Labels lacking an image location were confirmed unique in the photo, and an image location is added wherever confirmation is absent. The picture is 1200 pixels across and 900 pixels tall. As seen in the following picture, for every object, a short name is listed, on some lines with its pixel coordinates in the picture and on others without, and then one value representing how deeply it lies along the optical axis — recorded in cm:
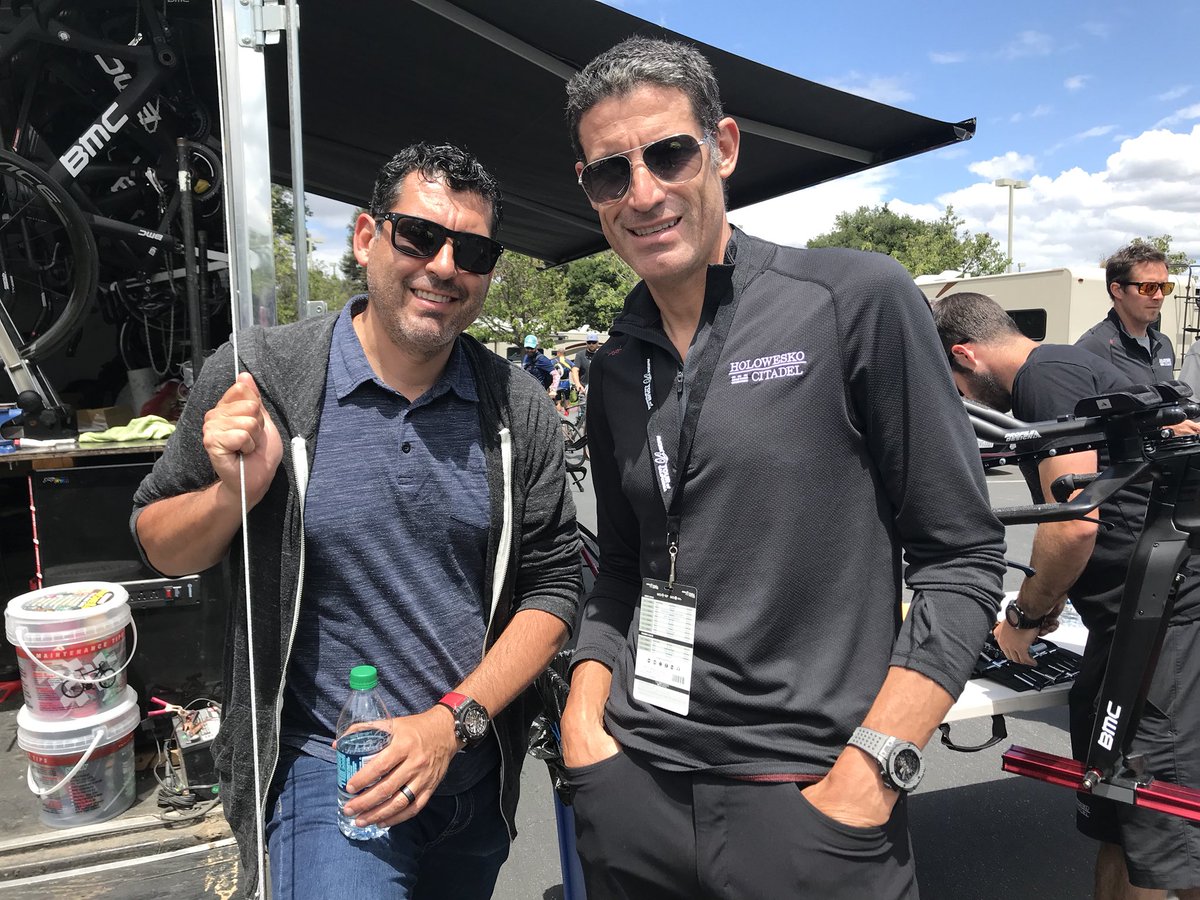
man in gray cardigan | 154
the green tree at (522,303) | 3098
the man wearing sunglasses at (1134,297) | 391
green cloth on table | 335
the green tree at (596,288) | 4262
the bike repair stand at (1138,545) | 198
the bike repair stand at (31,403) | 337
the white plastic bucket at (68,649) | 281
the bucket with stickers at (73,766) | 284
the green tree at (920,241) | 3838
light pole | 3070
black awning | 317
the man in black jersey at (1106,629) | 225
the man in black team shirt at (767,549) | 125
